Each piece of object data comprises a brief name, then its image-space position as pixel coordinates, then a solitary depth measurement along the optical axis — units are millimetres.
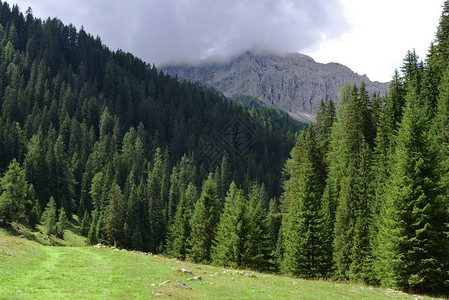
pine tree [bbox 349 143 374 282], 47406
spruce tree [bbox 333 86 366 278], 52562
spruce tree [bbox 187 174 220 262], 62000
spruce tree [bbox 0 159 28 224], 73375
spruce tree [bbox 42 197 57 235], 86300
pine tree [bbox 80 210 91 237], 102125
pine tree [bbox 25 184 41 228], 87500
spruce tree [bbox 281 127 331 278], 47469
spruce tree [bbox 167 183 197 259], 66312
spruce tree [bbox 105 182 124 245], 98375
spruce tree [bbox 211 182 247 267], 52250
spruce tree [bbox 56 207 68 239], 89594
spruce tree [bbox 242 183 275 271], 52438
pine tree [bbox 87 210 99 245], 90500
